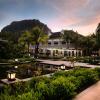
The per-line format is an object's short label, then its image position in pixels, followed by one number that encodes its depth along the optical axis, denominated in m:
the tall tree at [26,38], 25.19
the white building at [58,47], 27.13
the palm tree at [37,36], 24.81
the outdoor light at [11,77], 5.60
